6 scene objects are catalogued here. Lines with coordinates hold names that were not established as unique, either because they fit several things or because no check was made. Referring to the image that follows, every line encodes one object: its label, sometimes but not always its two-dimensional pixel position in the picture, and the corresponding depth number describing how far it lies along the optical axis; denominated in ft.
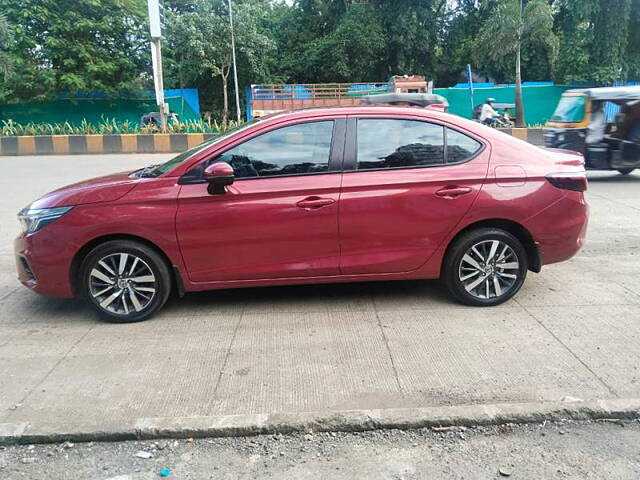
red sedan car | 14.73
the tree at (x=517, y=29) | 77.77
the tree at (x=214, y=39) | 90.48
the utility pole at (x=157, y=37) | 60.54
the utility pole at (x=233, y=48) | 88.22
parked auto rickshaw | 36.60
